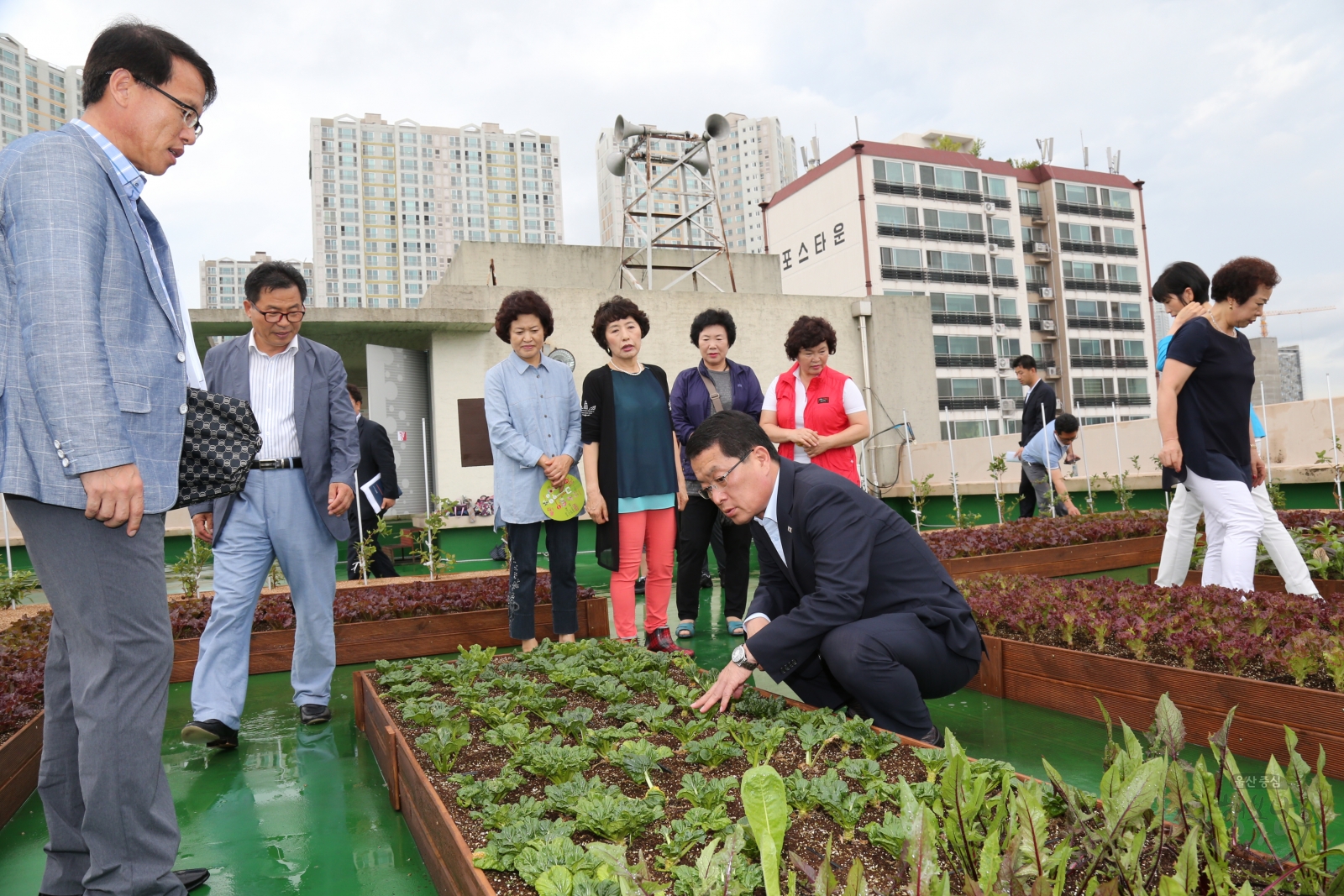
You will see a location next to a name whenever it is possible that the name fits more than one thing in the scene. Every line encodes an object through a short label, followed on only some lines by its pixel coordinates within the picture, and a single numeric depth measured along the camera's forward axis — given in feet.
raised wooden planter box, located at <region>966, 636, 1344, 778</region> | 7.56
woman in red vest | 14.57
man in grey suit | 9.95
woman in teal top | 13.30
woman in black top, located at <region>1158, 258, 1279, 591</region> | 11.51
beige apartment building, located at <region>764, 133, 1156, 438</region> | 141.59
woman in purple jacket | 14.74
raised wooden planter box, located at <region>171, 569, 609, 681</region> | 14.35
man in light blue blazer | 5.21
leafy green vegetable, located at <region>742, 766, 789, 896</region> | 4.55
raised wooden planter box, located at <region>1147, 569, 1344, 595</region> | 14.74
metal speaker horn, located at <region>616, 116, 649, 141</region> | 51.42
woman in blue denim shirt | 12.98
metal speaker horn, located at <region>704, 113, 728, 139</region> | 46.01
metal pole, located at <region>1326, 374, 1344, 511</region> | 24.77
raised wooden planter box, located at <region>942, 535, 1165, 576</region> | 19.62
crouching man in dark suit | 7.97
